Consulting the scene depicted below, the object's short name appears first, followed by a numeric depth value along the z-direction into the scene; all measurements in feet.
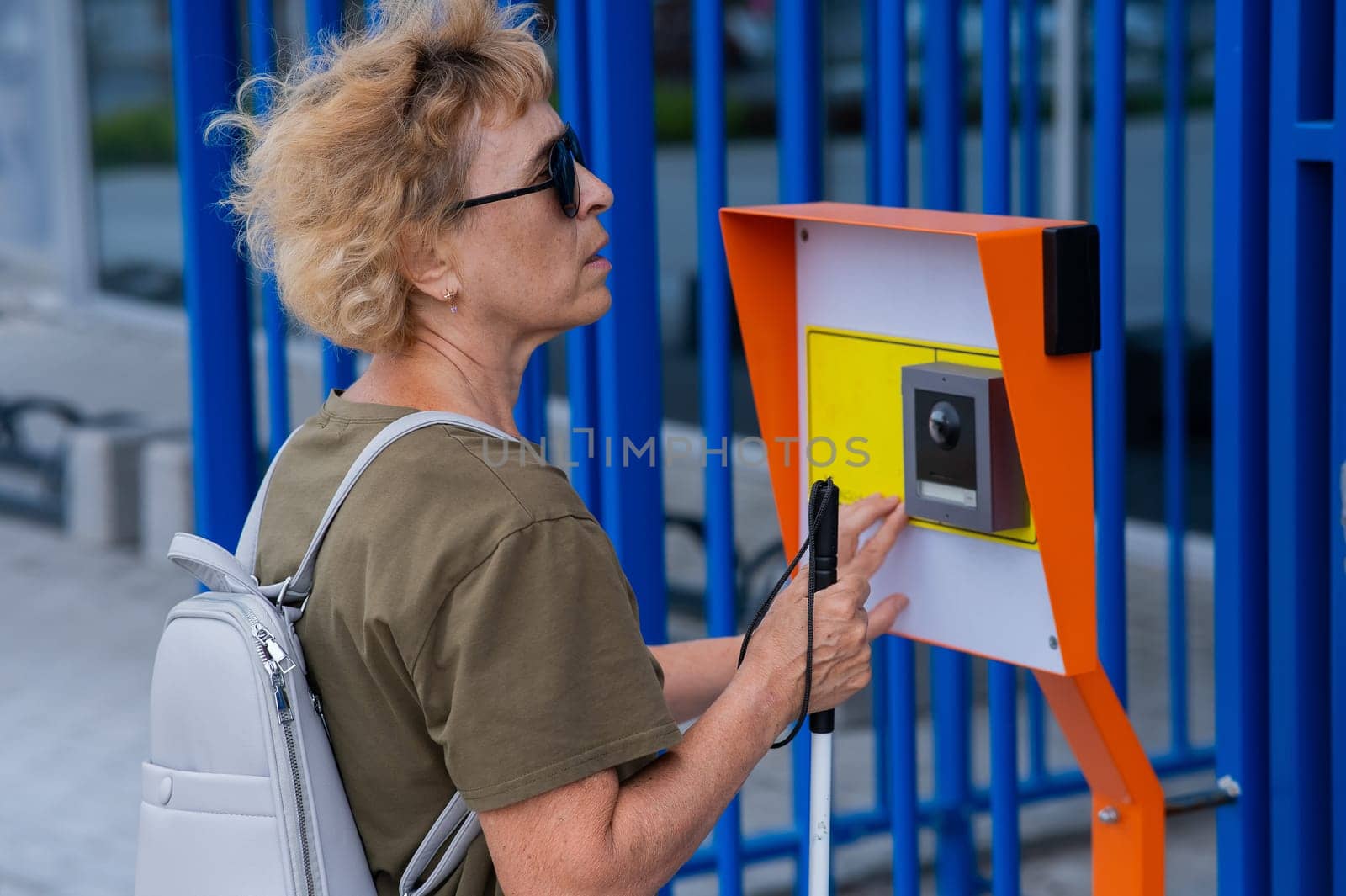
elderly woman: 14.98
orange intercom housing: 15.38
